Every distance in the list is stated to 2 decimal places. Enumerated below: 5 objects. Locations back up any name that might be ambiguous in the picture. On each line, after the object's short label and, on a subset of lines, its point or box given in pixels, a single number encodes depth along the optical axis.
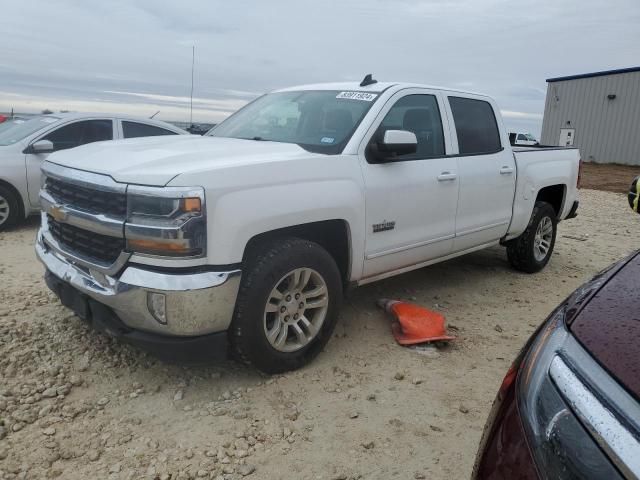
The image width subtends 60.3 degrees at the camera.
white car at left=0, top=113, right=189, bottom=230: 7.04
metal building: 26.22
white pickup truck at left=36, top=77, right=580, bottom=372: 2.90
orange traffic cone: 4.07
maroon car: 1.10
